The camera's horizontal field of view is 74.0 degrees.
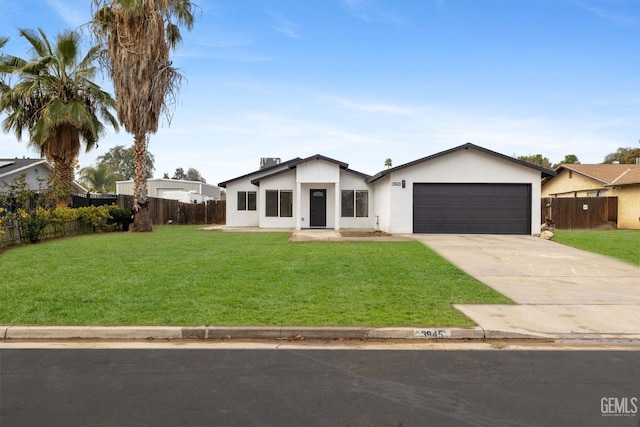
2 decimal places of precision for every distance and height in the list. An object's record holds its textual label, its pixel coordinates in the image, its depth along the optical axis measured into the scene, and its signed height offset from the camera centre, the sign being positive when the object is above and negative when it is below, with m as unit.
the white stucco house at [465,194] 19.23 +0.61
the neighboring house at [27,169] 22.13 +2.17
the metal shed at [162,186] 46.21 +2.36
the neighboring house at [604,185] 24.31 +1.50
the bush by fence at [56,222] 14.27 -0.60
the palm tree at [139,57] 19.09 +6.91
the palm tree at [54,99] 18.84 +5.01
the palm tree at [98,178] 46.19 +3.19
